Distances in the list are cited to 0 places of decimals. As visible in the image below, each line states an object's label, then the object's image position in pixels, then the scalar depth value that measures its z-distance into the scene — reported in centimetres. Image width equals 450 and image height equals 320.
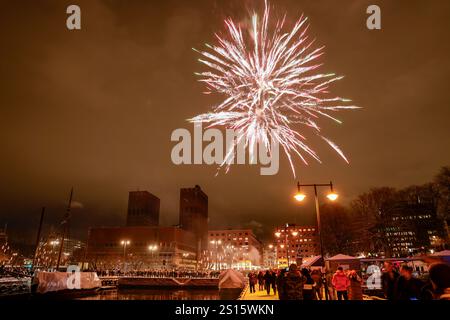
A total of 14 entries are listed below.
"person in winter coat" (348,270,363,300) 1213
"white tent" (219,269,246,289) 3047
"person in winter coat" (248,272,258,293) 2428
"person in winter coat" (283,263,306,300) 945
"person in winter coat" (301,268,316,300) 1076
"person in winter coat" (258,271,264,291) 2523
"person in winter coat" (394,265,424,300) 712
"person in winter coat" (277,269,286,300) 961
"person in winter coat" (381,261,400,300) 788
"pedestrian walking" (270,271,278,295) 2140
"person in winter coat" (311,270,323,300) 1372
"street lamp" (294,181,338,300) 1611
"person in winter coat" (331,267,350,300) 1222
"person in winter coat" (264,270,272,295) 2079
